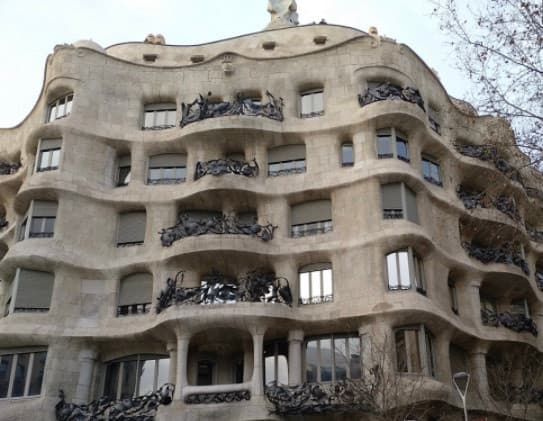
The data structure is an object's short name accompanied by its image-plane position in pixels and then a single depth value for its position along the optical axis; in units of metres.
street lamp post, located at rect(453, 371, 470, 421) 20.28
